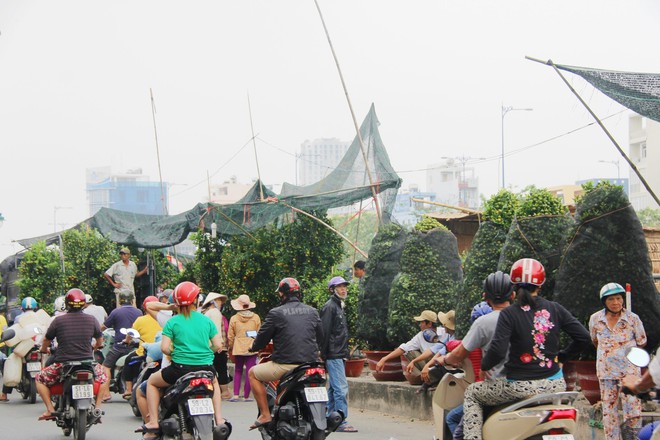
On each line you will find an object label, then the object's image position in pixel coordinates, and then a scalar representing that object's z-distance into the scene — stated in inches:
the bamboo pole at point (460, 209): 689.7
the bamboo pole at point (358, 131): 721.0
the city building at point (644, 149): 3164.4
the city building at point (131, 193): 6697.8
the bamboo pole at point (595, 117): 462.1
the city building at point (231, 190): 5826.8
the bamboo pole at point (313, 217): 751.4
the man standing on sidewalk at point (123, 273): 933.8
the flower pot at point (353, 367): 638.5
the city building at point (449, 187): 4744.3
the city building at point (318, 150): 6058.1
